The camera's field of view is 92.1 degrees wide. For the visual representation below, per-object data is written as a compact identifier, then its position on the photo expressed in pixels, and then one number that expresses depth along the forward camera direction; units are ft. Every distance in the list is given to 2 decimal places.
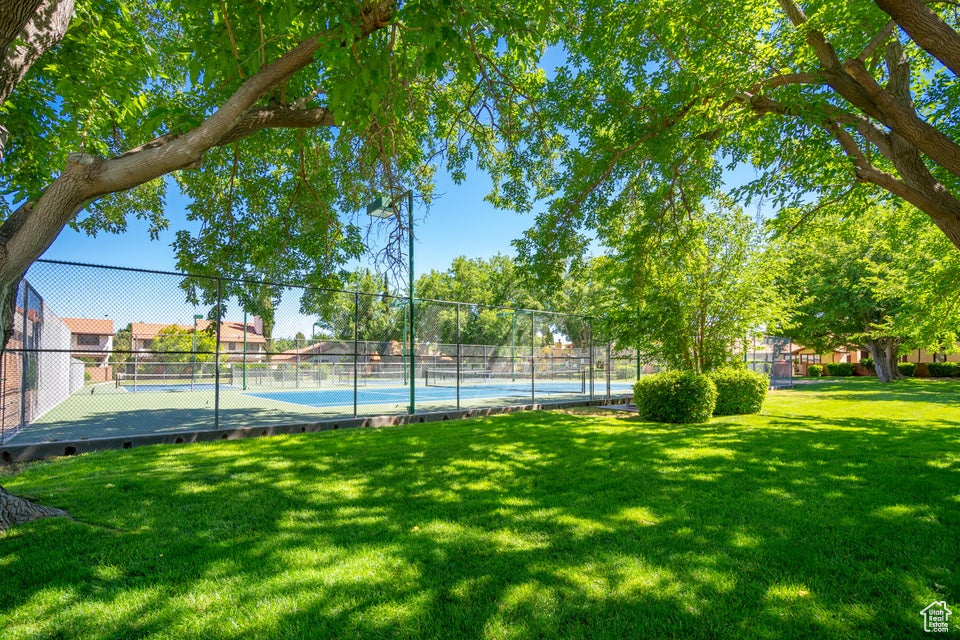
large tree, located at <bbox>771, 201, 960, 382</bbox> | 37.78
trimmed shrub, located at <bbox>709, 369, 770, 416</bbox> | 39.32
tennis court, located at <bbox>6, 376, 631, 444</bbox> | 30.04
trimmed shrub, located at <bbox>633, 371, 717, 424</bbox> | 34.78
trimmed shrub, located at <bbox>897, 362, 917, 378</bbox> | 116.07
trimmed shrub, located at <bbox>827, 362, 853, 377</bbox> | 127.44
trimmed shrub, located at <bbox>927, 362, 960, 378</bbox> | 112.16
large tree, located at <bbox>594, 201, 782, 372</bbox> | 36.65
